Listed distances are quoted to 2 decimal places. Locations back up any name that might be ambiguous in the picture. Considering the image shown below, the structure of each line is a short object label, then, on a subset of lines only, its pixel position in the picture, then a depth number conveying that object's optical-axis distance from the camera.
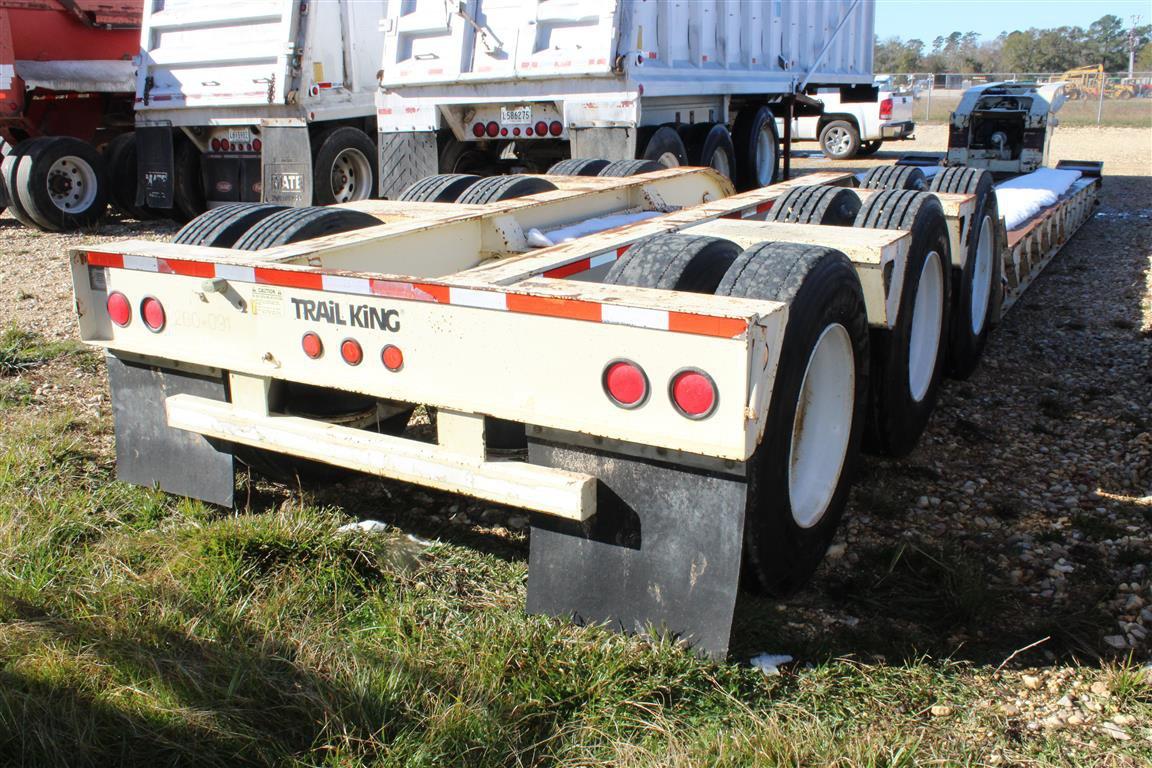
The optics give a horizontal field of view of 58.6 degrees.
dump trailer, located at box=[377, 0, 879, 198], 9.33
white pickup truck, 20.16
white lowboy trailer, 2.58
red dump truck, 10.93
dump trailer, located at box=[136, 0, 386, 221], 10.38
